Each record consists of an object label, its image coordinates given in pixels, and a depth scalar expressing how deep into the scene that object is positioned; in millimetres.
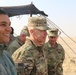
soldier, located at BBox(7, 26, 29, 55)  2932
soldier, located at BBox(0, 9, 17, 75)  1305
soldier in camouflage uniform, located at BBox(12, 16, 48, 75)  1755
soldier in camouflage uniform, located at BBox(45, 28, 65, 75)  2563
